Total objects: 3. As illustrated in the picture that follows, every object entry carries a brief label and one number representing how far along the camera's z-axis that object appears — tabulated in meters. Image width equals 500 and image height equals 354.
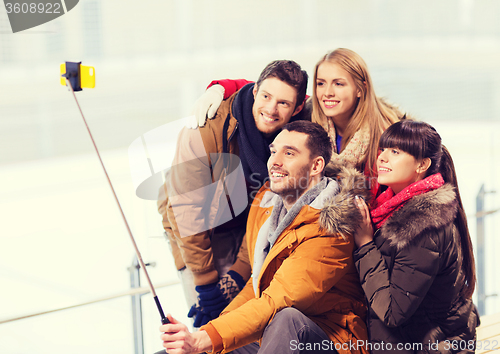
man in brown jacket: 5.95
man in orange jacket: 5.60
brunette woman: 5.68
